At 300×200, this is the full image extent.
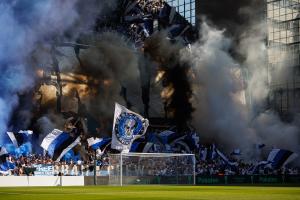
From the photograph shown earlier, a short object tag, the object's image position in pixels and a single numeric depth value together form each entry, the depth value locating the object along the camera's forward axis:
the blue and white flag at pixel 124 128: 59.81
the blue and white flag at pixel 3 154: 55.76
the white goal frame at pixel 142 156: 57.94
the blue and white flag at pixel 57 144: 61.66
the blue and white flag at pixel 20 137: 63.62
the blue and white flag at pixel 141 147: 73.69
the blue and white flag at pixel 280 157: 73.56
